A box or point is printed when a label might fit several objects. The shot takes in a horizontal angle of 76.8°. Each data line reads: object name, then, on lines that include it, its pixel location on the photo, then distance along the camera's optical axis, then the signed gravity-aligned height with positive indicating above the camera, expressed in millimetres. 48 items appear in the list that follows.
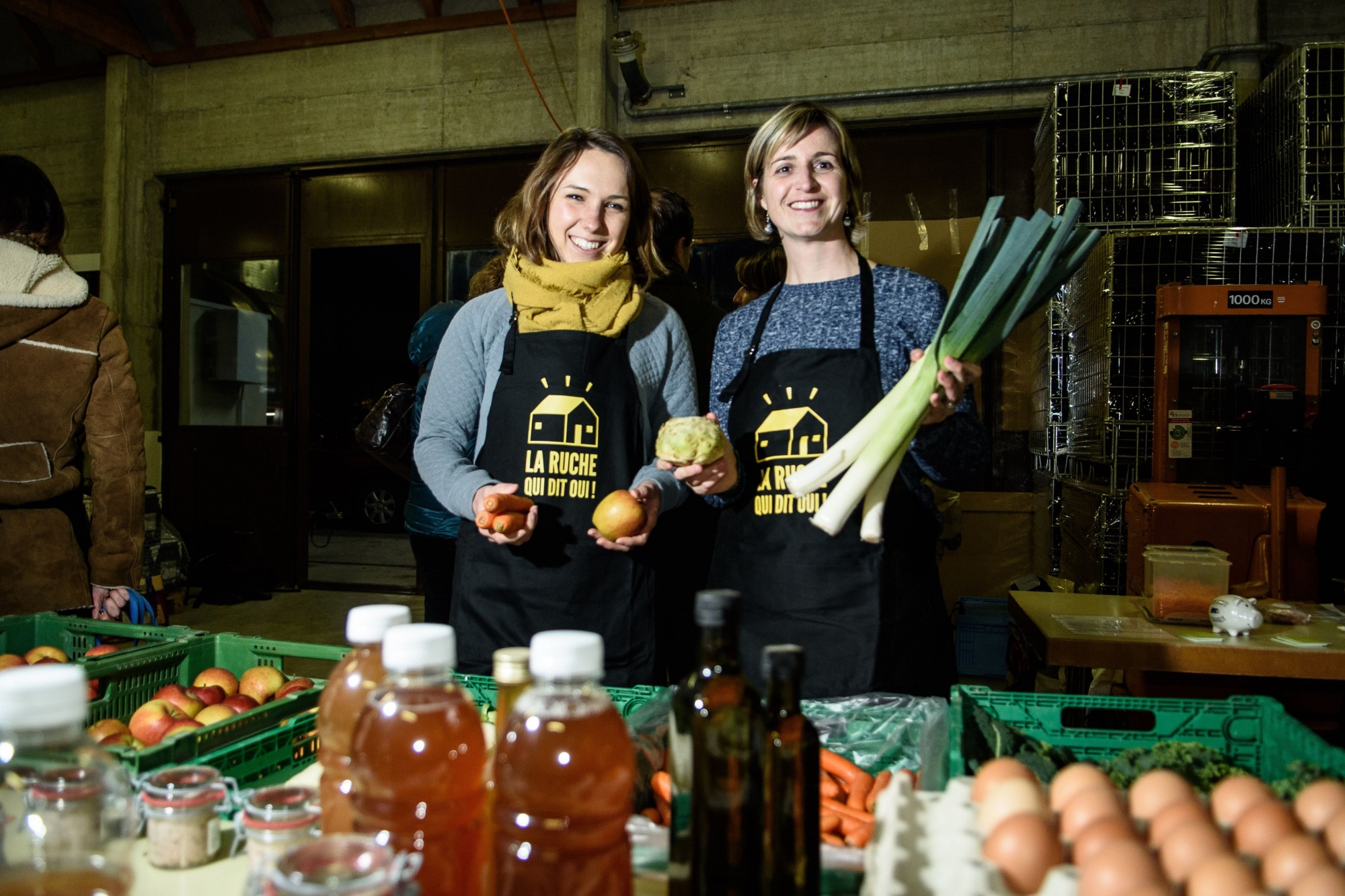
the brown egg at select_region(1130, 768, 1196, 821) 789 -334
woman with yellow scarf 1831 +54
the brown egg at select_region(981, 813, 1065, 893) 718 -354
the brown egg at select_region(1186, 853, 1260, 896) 642 -337
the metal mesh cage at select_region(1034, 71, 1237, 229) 4648 +1615
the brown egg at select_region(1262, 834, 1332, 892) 673 -338
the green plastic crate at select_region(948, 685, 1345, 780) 1187 -407
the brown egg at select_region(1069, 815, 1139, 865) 704 -334
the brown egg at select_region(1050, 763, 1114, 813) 807 -332
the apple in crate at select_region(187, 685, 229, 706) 1608 -503
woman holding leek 1649 -7
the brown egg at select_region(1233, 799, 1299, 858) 729 -338
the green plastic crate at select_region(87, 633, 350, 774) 1116 -460
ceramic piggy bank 2350 -490
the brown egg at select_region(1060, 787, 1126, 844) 751 -332
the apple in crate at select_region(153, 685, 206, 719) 1562 -501
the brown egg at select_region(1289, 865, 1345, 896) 634 -334
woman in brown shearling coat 2217 +14
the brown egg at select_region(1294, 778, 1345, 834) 763 -333
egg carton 701 -371
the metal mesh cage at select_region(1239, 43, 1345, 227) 4402 +1602
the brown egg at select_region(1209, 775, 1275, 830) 785 -337
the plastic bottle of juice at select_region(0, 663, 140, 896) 643 -323
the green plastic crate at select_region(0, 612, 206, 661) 1945 -475
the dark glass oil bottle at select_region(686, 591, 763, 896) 721 -296
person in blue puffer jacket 2748 -321
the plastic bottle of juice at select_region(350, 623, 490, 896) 721 -285
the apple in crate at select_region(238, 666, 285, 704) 1669 -502
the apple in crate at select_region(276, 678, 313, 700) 1562 -476
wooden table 2232 -570
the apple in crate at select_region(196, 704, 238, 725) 1458 -490
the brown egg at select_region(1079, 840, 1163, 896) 638 -331
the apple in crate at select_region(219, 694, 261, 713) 1547 -500
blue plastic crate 4344 -1059
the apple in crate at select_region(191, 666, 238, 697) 1729 -510
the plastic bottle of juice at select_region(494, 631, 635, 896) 703 -298
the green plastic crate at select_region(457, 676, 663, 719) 1413 -438
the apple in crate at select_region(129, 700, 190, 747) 1441 -502
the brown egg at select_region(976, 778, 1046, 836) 777 -337
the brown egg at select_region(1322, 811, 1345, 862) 716 -340
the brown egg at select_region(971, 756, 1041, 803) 843 -338
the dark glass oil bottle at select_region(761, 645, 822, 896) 742 -317
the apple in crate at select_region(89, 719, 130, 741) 1438 -513
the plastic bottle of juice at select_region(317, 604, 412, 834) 864 -286
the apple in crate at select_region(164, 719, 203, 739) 1253 -487
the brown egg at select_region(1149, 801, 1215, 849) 737 -333
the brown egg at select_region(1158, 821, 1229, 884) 692 -337
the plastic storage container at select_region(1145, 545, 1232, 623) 2535 -432
